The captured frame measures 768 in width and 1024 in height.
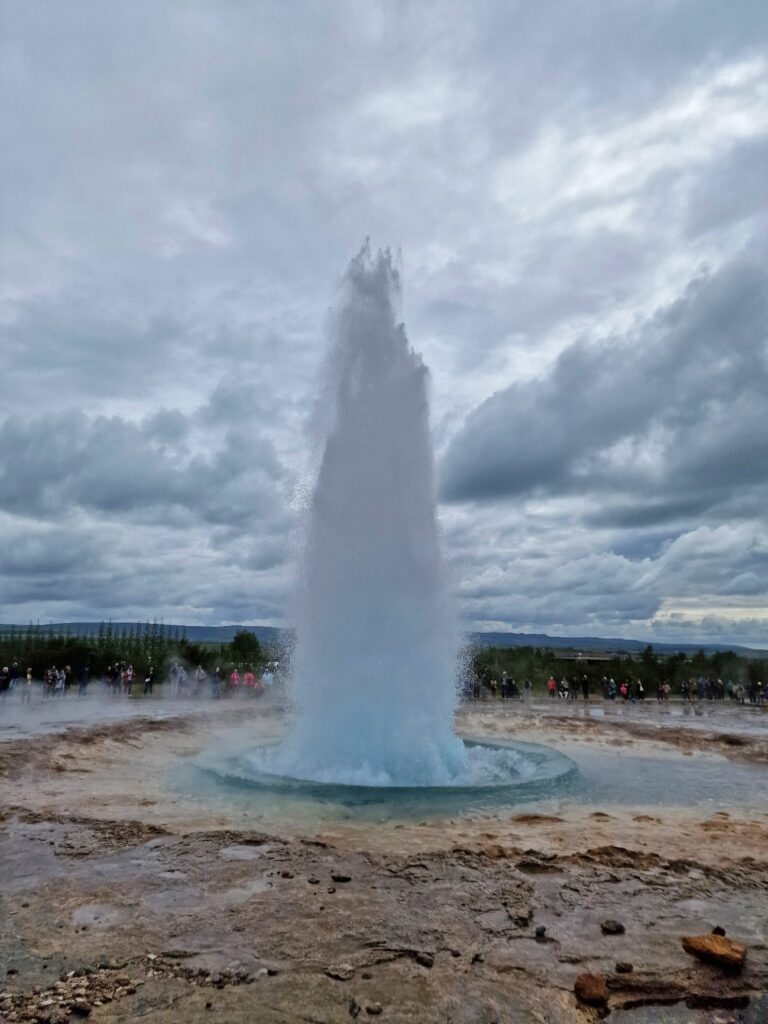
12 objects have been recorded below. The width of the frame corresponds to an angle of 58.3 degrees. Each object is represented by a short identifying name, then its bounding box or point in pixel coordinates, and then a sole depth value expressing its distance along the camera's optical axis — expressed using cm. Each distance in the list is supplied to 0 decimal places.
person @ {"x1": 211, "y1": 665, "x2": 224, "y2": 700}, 2853
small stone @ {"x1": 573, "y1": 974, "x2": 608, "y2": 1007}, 412
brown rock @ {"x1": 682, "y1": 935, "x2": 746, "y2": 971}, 449
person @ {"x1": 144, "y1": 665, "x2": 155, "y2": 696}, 2928
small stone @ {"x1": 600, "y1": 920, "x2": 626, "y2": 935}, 512
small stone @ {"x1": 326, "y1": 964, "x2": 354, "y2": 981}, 439
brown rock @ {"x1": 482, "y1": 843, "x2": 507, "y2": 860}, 710
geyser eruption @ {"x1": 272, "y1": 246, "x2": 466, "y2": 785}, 1255
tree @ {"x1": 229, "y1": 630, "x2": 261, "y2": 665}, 4781
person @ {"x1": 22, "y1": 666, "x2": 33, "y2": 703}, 2439
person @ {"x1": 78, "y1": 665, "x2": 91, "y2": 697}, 2753
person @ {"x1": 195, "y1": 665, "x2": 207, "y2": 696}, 3012
